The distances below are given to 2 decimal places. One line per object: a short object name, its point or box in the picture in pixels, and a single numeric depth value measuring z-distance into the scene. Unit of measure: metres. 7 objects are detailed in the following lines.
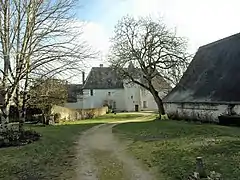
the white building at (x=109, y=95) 38.88
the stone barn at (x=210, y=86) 14.30
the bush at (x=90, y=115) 27.34
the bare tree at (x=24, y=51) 9.23
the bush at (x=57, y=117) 20.98
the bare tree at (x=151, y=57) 20.07
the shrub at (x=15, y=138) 9.06
